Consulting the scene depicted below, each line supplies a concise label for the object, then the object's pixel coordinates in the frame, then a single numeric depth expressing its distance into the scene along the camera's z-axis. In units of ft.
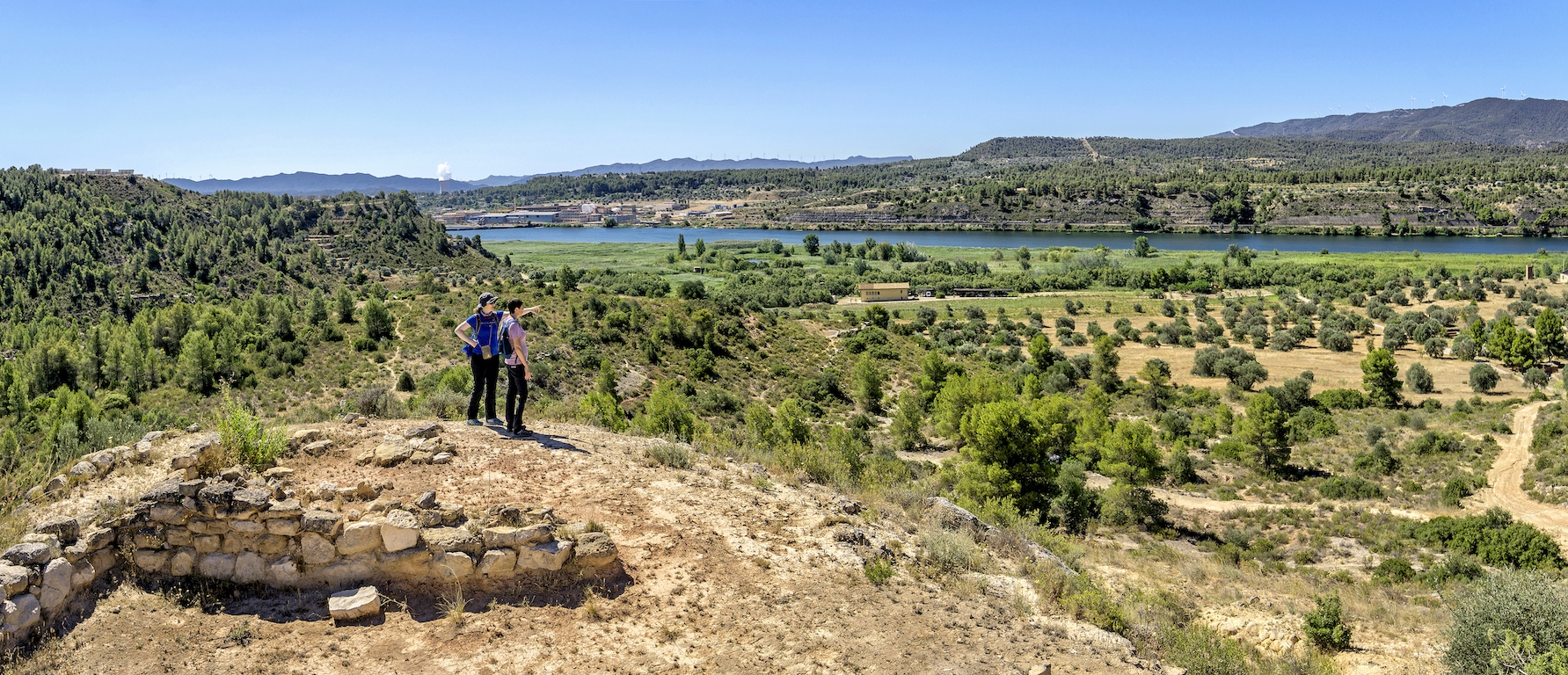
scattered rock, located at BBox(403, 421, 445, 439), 36.27
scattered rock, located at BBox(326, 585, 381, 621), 23.44
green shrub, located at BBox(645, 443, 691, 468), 37.60
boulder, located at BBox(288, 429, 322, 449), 33.51
